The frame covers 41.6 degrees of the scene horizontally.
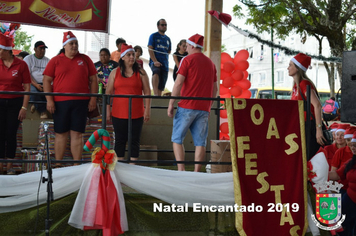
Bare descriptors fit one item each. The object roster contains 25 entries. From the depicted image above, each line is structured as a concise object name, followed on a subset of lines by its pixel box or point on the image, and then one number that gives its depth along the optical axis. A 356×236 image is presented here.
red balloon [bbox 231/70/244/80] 10.08
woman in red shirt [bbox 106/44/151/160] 5.53
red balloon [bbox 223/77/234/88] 10.01
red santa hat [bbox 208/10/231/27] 7.71
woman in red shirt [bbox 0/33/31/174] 5.48
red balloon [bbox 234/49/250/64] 10.41
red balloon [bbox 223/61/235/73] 10.02
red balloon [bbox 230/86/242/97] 9.99
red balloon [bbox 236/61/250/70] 10.30
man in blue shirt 8.87
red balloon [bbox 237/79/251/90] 10.14
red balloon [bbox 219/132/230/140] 9.23
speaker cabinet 4.95
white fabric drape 4.54
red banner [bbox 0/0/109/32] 6.11
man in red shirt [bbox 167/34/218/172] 5.45
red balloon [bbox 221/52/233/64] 10.18
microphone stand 3.87
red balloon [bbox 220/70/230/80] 10.05
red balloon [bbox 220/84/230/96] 10.10
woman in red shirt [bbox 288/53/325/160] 5.16
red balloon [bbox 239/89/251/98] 10.21
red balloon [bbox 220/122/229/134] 9.04
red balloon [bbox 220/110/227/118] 9.26
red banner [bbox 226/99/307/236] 4.78
